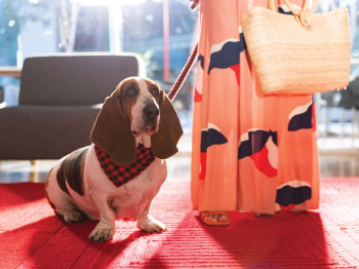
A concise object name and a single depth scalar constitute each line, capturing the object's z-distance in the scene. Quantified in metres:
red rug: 1.28
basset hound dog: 1.43
